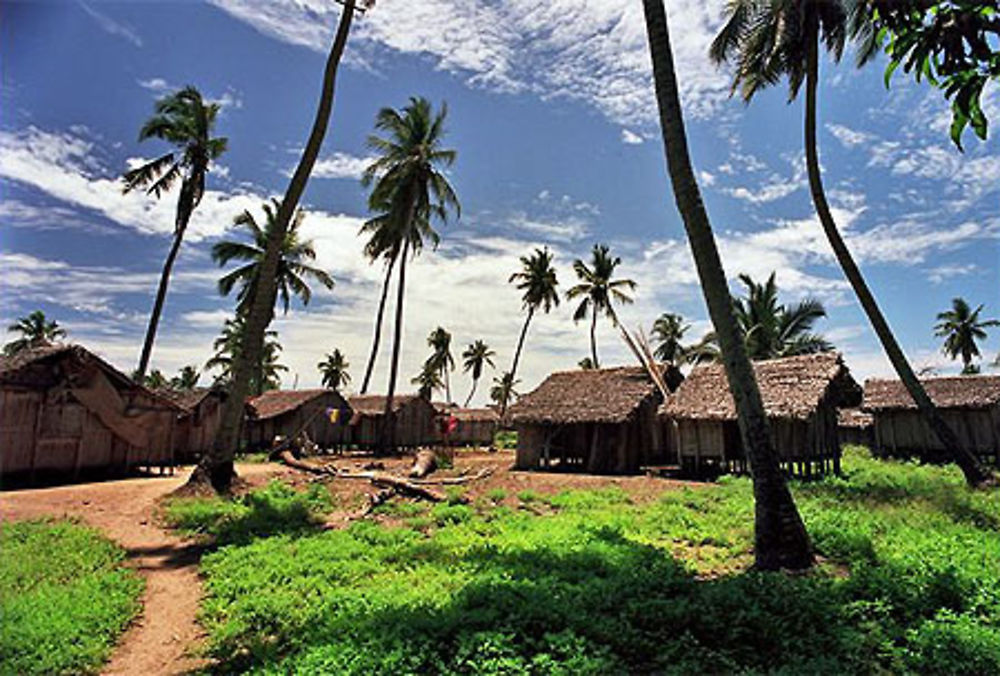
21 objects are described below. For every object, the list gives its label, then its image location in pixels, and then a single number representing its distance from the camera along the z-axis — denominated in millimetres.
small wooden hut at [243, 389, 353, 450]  32156
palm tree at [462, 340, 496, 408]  66438
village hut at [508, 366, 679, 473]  22016
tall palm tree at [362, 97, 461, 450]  27375
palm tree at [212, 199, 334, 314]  29156
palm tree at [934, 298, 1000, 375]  41969
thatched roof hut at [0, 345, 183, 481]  14703
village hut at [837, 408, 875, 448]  30219
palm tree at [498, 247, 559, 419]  41500
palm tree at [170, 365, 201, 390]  68000
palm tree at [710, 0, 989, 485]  14656
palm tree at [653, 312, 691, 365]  48188
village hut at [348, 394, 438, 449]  36875
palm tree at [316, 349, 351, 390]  63375
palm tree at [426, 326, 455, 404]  60781
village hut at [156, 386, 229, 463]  24016
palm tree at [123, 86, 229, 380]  22312
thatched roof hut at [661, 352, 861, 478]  18484
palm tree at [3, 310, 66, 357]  43656
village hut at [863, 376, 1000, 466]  23031
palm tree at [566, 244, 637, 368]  38000
